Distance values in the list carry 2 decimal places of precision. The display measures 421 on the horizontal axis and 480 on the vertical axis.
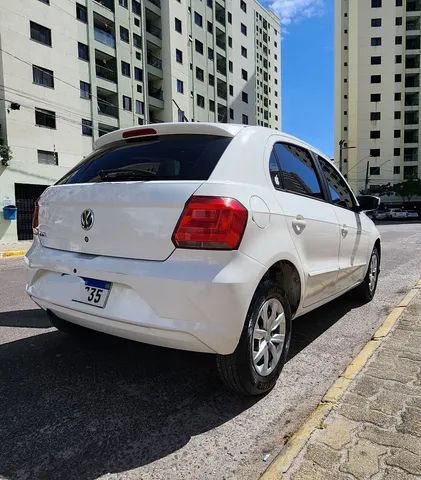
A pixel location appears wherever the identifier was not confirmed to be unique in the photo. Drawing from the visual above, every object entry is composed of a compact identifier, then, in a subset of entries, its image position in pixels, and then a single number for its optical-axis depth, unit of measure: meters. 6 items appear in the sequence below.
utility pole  60.81
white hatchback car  2.49
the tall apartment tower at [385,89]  66.94
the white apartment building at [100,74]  24.84
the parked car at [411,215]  50.12
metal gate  23.16
